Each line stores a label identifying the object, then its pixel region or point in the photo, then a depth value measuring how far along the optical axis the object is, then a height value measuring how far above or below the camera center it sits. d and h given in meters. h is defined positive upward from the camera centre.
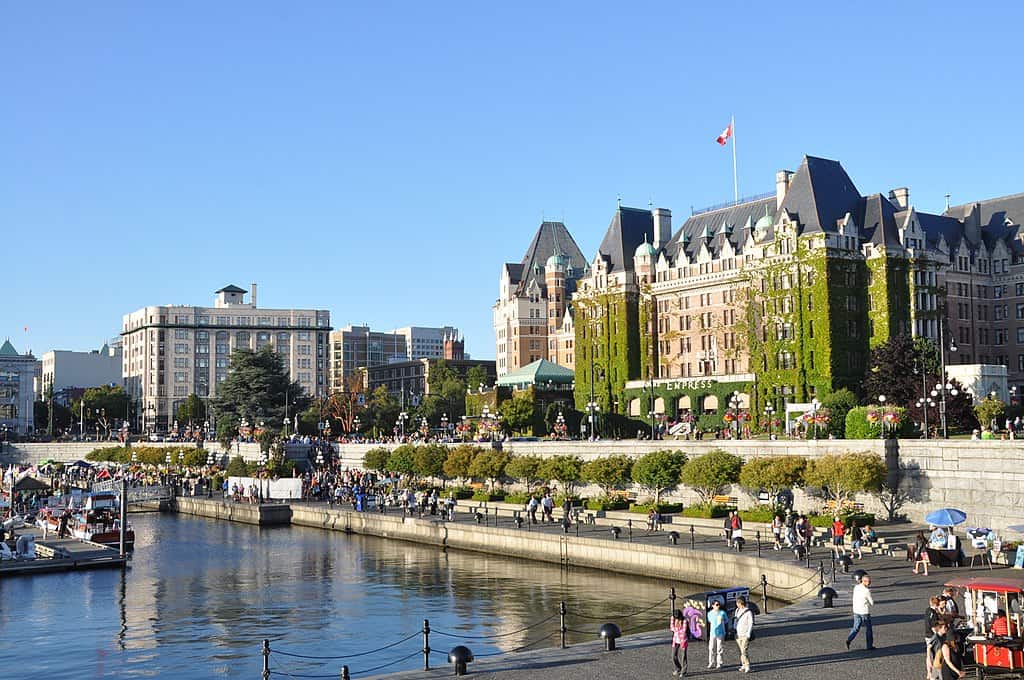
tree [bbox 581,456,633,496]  70.56 -3.94
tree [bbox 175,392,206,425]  196.38 +2.00
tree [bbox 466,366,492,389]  187.68 +6.96
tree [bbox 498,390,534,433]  114.50 +0.09
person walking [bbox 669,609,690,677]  26.70 -5.75
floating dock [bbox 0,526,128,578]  59.09 -7.93
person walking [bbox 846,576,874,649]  27.77 -5.27
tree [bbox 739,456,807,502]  58.59 -3.58
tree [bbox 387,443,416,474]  92.94 -3.83
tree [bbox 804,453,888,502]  55.78 -3.48
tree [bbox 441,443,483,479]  86.00 -3.67
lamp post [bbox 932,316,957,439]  63.36 +1.08
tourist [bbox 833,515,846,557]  46.66 -5.83
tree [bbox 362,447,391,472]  99.12 -3.91
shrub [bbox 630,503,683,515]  64.25 -5.91
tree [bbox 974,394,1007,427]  72.56 -0.39
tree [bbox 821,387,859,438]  71.31 +0.10
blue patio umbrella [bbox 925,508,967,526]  42.41 -4.51
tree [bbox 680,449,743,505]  62.16 -3.55
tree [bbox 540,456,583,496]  74.62 -4.06
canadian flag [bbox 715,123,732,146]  116.25 +30.25
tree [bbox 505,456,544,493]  78.06 -3.95
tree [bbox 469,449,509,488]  81.88 -3.86
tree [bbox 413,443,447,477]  89.56 -3.69
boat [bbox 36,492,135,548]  71.69 -7.06
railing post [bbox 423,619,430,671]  28.47 -6.24
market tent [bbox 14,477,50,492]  97.40 -5.61
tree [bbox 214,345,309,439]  148.64 +3.74
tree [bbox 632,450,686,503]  66.00 -3.58
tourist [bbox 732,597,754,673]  26.53 -5.57
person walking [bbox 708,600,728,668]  27.19 -5.79
